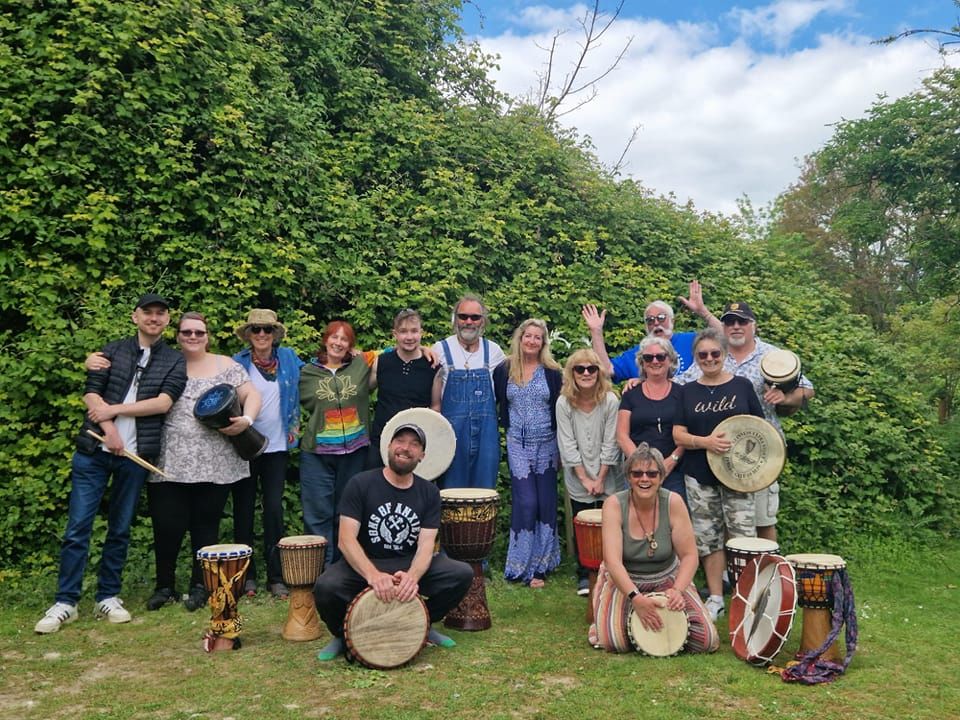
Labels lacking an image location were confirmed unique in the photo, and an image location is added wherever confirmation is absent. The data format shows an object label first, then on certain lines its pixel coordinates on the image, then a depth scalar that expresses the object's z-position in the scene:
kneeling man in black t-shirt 4.38
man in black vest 5.15
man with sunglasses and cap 5.36
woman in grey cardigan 5.62
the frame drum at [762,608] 4.20
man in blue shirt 5.79
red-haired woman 5.70
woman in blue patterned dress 5.89
